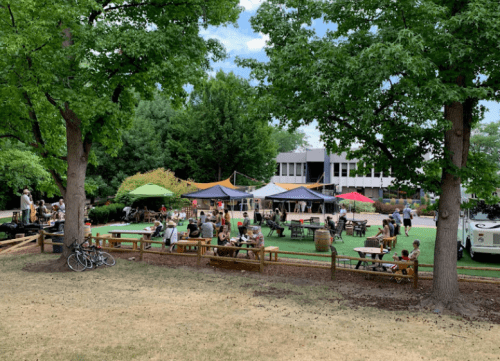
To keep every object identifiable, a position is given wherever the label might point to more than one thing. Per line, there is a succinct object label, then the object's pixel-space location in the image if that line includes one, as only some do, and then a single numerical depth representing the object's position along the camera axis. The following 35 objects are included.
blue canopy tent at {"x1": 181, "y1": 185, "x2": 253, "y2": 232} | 20.88
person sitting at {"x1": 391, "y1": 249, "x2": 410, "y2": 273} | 11.56
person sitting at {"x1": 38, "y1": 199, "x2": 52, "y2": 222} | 22.03
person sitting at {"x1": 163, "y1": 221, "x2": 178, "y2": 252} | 15.07
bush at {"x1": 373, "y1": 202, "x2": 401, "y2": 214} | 39.50
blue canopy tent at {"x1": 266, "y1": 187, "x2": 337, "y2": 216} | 20.14
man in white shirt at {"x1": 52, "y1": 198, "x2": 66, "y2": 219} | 22.37
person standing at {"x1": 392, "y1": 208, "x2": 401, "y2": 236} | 22.48
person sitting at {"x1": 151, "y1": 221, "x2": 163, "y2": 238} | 17.73
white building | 54.12
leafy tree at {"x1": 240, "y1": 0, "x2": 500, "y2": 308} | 8.08
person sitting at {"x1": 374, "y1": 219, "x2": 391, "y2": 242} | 16.64
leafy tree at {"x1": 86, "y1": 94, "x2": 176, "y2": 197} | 40.09
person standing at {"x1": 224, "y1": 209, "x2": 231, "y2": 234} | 20.01
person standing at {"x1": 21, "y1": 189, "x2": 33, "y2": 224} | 18.31
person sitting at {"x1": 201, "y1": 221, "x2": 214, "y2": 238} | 16.05
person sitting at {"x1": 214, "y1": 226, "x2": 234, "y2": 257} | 13.49
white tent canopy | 24.74
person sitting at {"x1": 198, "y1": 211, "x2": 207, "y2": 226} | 19.20
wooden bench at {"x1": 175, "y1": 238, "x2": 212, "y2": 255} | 14.36
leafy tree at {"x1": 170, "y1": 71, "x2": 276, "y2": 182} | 43.91
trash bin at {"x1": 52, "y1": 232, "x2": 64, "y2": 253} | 15.27
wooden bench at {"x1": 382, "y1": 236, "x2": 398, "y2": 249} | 16.15
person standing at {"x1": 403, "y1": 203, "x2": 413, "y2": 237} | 21.94
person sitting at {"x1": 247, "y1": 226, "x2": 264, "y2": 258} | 14.10
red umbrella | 23.09
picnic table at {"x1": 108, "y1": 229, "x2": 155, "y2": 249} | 16.39
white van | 13.79
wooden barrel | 16.03
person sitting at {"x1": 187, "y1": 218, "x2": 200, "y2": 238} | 16.34
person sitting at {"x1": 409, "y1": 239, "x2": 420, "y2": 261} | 11.29
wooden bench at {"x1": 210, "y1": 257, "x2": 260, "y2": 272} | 12.61
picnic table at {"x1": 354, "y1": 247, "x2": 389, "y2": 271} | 12.03
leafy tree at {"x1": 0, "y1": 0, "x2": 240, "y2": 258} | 11.13
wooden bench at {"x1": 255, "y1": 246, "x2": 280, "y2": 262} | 13.44
